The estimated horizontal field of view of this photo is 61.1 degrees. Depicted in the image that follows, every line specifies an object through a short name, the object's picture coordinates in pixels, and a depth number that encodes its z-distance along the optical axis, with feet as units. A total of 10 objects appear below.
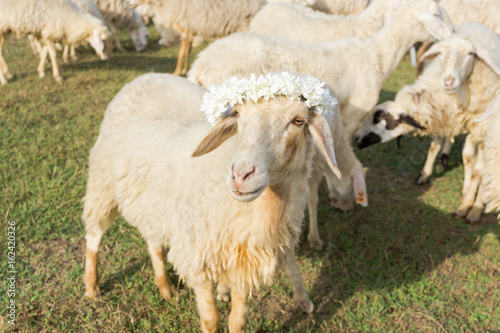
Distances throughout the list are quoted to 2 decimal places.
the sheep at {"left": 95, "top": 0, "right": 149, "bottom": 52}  29.53
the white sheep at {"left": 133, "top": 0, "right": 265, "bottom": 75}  22.98
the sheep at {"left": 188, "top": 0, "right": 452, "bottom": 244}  12.97
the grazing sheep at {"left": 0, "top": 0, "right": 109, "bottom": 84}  19.93
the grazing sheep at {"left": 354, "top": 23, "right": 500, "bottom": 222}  13.17
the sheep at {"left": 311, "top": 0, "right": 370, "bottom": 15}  23.57
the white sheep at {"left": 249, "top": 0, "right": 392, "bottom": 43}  17.31
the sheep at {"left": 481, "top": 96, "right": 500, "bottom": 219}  9.79
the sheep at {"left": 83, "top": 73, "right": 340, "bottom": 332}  6.09
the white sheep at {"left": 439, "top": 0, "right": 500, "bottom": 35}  20.47
